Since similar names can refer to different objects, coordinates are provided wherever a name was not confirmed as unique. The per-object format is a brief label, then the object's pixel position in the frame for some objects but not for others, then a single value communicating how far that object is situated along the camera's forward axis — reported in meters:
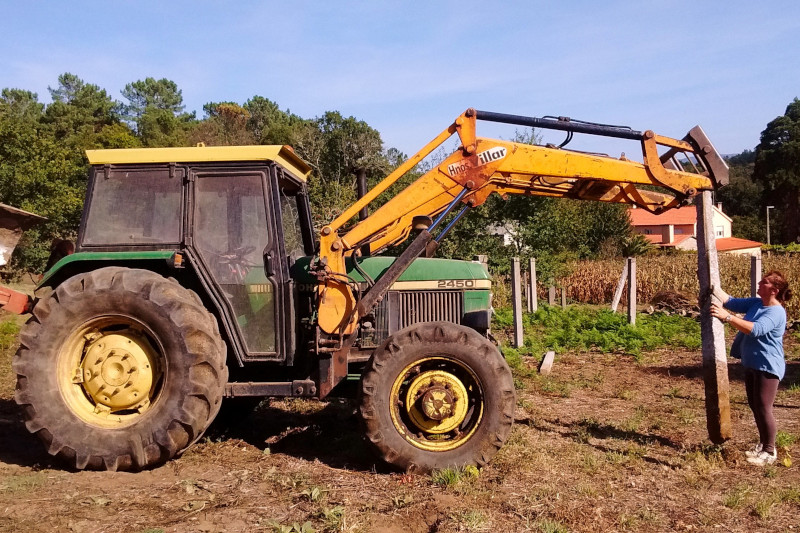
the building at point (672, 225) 62.20
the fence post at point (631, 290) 13.96
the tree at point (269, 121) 52.39
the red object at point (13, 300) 5.51
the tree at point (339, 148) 35.44
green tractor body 4.84
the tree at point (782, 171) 58.66
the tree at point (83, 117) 42.41
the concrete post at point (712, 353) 5.32
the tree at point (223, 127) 49.28
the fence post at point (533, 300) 15.49
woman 5.13
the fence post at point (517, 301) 11.41
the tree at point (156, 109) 57.72
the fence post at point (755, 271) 10.98
